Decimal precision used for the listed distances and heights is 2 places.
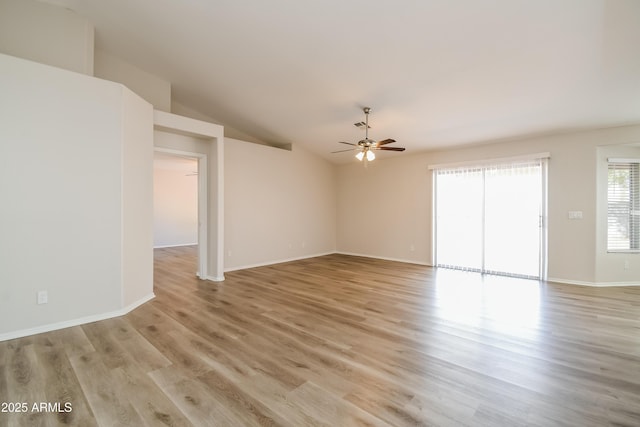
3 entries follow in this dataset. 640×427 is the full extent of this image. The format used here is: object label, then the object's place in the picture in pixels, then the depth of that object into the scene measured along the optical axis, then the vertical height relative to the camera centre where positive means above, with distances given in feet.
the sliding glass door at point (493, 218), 18.02 -0.18
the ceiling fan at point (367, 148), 15.28 +3.71
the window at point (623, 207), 16.44 +0.55
